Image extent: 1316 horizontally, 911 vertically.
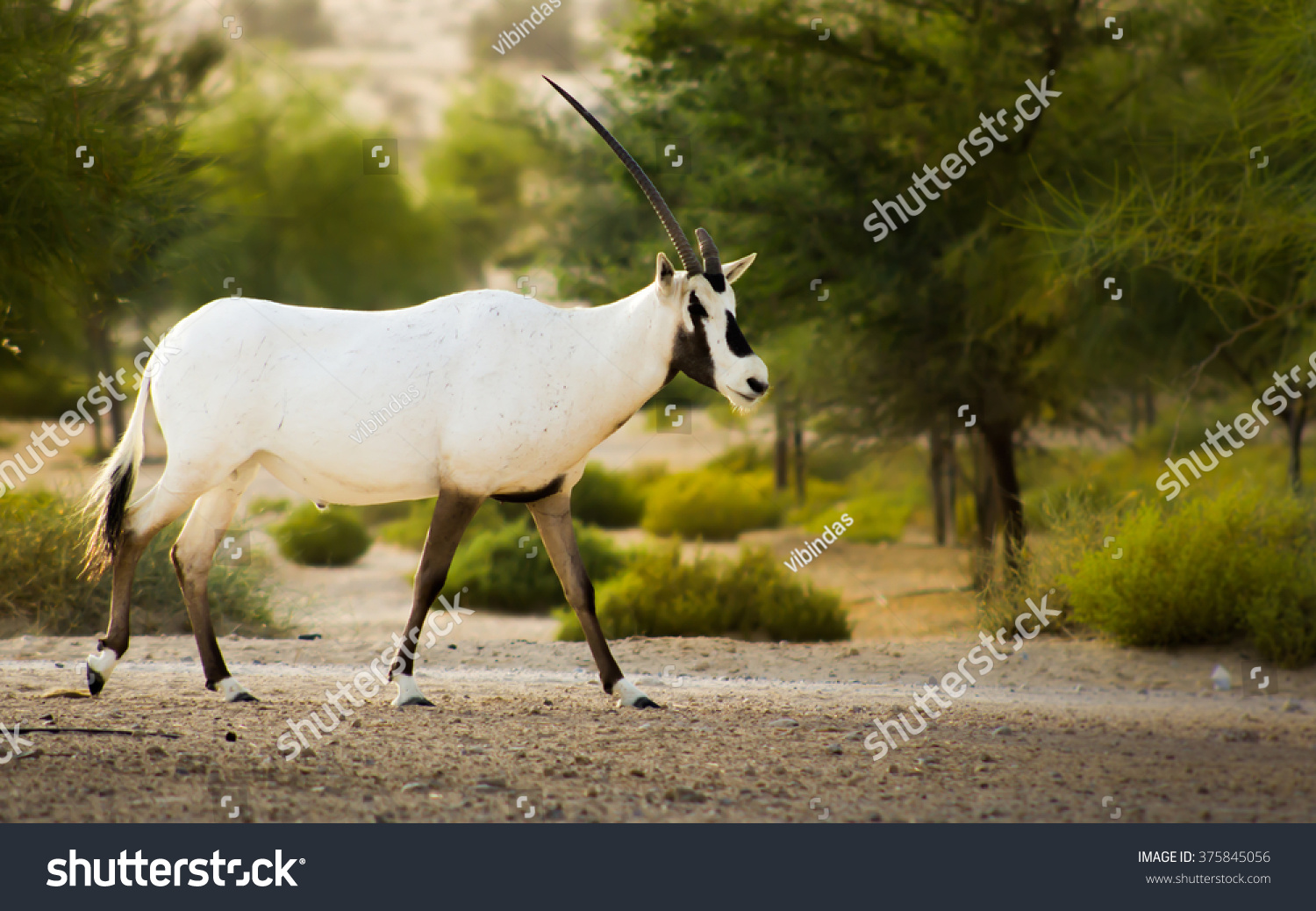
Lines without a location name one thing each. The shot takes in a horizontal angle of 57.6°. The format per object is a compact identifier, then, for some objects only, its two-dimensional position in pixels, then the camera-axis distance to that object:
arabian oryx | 6.37
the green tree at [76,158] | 6.58
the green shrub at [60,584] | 10.23
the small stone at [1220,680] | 8.02
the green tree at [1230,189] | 8.41
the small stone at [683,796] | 4.86
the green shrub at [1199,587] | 8.30
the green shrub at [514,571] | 17.08
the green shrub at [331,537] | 21.38
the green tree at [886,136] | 12.74
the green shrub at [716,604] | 11.85
